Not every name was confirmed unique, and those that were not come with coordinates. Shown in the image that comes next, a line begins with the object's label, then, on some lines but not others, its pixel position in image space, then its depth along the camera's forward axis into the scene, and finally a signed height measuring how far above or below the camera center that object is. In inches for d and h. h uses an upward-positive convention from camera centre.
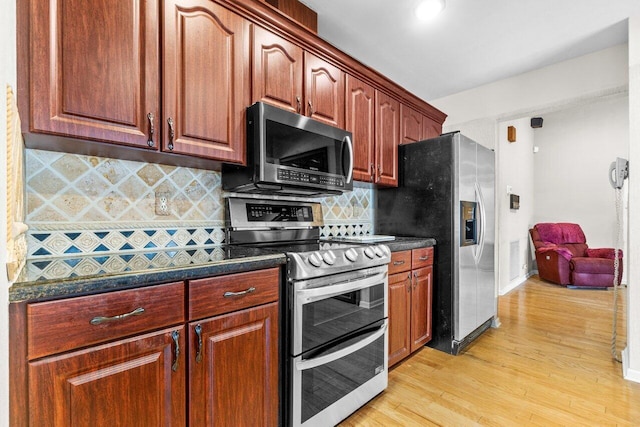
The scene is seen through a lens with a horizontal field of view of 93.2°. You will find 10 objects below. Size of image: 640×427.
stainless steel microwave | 64.7 +13.5
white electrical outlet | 64.3 +2.3
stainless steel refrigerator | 98.0 -2.5
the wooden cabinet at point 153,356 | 33.5 -19.1
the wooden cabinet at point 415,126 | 113.8 +35.0
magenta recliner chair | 177.0 -28.5
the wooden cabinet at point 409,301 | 85.8 -26.9
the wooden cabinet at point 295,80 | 67.8 +33.4
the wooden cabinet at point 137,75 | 42.6 +23.1
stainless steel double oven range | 57.2 -22.0
